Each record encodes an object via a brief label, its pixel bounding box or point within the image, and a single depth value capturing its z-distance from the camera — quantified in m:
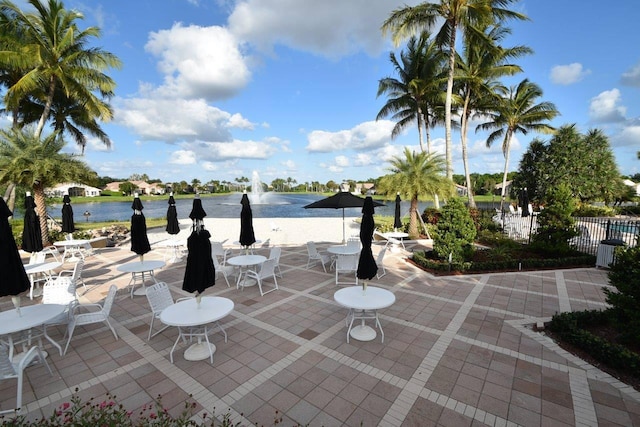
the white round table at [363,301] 5.02
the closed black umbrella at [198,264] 4.72
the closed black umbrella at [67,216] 11.08
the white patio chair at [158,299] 5.34
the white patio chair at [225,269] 8.36
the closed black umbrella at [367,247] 5.52
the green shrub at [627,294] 4.54
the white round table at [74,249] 10.77
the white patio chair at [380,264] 8.89
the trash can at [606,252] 9.58
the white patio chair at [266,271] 7.73
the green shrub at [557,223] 10.25
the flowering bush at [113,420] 2.65
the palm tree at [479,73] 20.23
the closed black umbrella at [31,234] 7.53
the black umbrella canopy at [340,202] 9.73
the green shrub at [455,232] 9.65
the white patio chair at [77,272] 6.76
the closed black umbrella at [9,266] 4.36
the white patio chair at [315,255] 9.95
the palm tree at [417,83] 20.22
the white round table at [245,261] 8.08
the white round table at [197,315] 4.45
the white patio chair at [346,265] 8.46
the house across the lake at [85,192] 92.74
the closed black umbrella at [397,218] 13.07
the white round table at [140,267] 7.46
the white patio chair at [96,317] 5.18
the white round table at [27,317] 4.21
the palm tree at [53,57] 14.34
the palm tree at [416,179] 14.45
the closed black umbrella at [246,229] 8.98
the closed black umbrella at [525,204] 14.99
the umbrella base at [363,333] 5.30
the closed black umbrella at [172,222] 11.16
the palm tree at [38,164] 11.73
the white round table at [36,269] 7.47
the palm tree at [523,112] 25.16
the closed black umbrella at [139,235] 7.63
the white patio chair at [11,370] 3.57
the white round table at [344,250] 9.23
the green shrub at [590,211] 24.42
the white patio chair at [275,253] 8.57
